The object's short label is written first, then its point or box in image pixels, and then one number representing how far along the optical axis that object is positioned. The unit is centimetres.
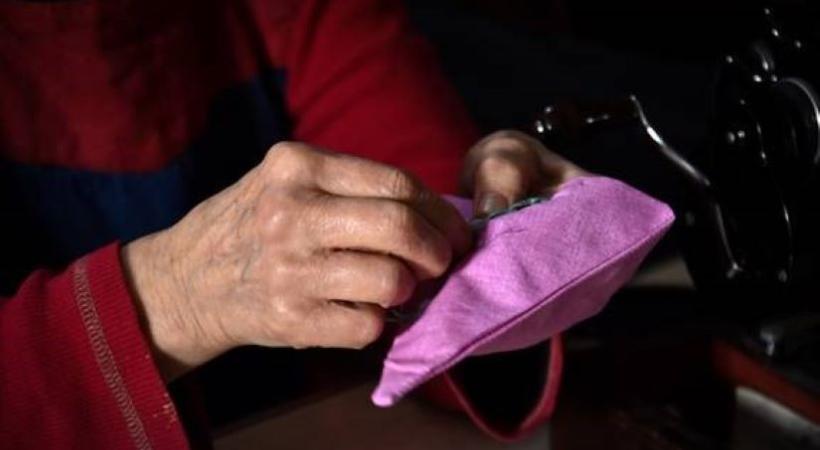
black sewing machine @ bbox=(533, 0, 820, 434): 96
